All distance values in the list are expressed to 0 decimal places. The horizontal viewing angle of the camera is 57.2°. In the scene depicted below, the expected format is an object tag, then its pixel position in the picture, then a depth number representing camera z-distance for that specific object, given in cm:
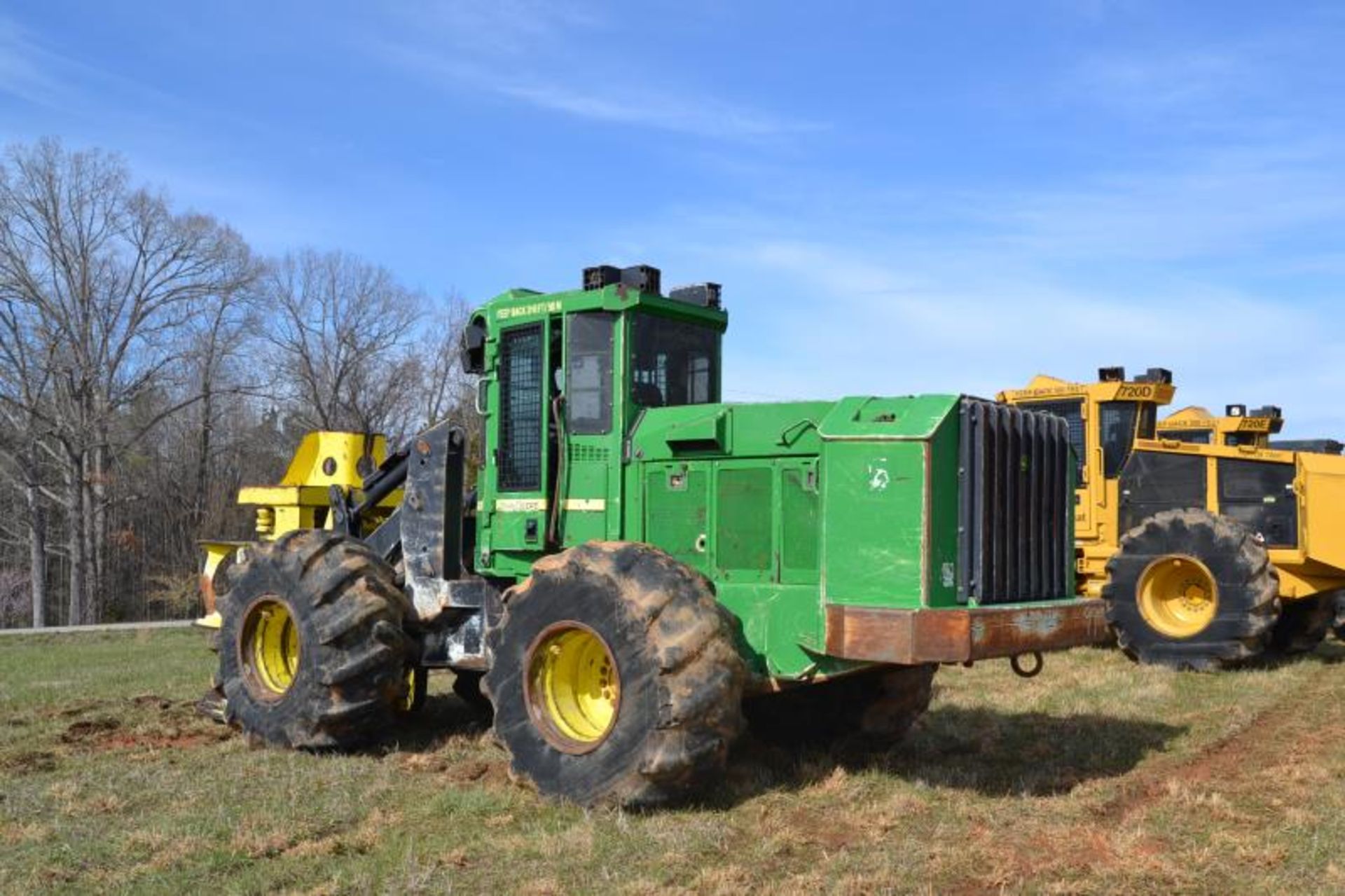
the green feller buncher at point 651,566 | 682
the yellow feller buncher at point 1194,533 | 1366
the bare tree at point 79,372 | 3222
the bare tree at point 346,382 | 4097
